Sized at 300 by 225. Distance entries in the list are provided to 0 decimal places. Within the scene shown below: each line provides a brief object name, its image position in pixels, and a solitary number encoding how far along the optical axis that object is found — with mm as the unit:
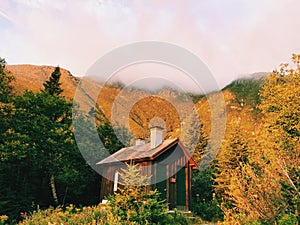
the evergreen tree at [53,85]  29484
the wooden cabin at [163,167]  18734
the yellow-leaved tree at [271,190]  5797
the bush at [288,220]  5336
